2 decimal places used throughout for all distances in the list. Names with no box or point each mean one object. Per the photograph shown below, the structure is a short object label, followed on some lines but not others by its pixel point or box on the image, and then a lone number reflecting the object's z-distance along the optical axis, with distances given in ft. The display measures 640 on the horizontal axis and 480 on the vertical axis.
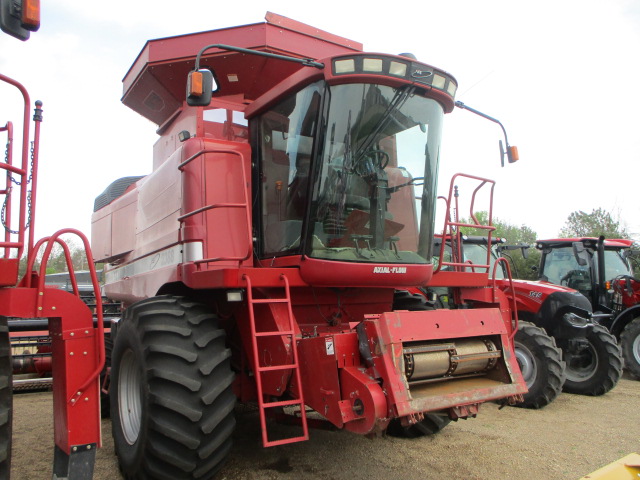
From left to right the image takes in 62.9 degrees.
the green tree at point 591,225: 113.19
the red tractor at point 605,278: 26.81
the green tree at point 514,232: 163.46
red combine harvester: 10.41
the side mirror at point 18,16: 8.09
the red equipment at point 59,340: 8.86
